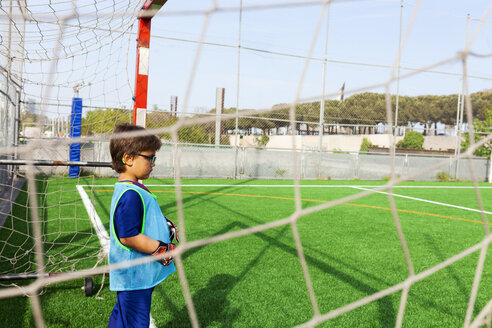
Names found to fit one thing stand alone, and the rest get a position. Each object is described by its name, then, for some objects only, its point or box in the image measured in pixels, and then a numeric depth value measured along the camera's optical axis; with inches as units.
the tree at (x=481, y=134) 563.5
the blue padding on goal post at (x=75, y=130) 338.6
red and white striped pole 109.0
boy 56.6
